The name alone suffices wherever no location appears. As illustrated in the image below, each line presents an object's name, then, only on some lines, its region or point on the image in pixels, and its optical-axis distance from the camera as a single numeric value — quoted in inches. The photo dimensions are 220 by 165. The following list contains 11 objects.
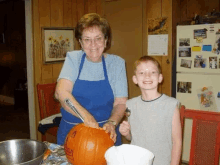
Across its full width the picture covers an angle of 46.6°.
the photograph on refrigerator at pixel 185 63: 103.6
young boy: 44.6
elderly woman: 51.3
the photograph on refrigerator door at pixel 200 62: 100.0
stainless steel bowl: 36.7
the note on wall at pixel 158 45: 114.3
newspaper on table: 42.2
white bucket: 30.7
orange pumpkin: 39.6
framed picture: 115.5
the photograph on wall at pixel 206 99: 99.6
